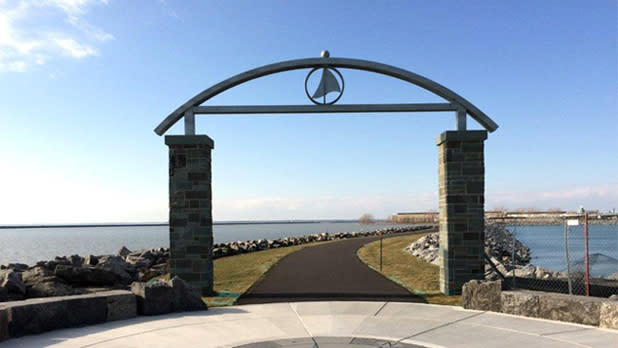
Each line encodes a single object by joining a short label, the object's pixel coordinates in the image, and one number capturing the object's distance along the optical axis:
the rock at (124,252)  26.56
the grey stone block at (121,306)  7.29
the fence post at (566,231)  8.60
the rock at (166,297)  7.70
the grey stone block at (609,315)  6.45
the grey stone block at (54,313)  6.39
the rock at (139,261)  20.91
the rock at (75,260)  17.77
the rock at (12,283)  10.93
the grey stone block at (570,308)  6.70
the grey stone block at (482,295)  7.81
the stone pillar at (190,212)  10.13
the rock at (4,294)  10.59
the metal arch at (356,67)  10.27
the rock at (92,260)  18.79
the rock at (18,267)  19.11
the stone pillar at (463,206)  9.88
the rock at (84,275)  13.55
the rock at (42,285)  11.64
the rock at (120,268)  14.91
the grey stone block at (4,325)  6.07
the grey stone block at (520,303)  7.30
